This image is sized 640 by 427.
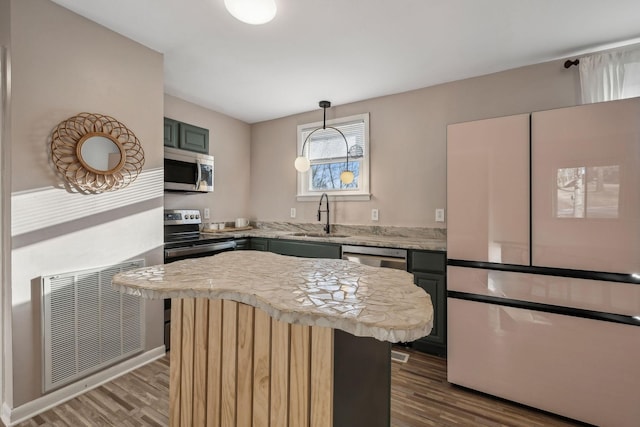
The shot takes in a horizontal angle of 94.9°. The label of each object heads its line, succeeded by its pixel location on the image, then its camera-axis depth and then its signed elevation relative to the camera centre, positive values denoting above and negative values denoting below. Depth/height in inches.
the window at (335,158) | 136.3 +26.6
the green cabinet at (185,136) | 114.5 +31.3
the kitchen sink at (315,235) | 138.4 -10.7
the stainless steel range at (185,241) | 102.5 -11.1
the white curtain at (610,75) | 86.0 +41.8
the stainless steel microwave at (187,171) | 114.9 +16.8
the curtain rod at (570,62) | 93.6 +48.4
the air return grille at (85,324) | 72.8 -31.1
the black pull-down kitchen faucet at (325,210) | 142.7 +0.6
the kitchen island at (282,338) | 33.8 -18.5
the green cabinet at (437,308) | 97.7 -32.1
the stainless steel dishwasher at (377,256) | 103.7 -16.0
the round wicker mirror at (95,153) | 75.0 +16.0
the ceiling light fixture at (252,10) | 51.6 +36.6
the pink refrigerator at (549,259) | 64.0 -11.1
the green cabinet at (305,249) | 117.1 -15.3
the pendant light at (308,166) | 128.1 +20.5
